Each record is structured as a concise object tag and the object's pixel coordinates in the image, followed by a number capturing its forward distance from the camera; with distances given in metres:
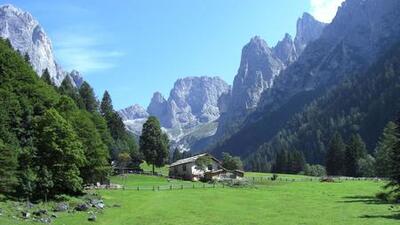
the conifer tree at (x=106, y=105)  179.74
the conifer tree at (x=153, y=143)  147.12
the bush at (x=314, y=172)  193.50
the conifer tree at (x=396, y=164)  69.19
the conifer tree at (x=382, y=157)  120.25
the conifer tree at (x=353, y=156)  182.75
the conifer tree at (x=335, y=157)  189.32
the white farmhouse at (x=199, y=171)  135.88
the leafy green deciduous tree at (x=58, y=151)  72.38
